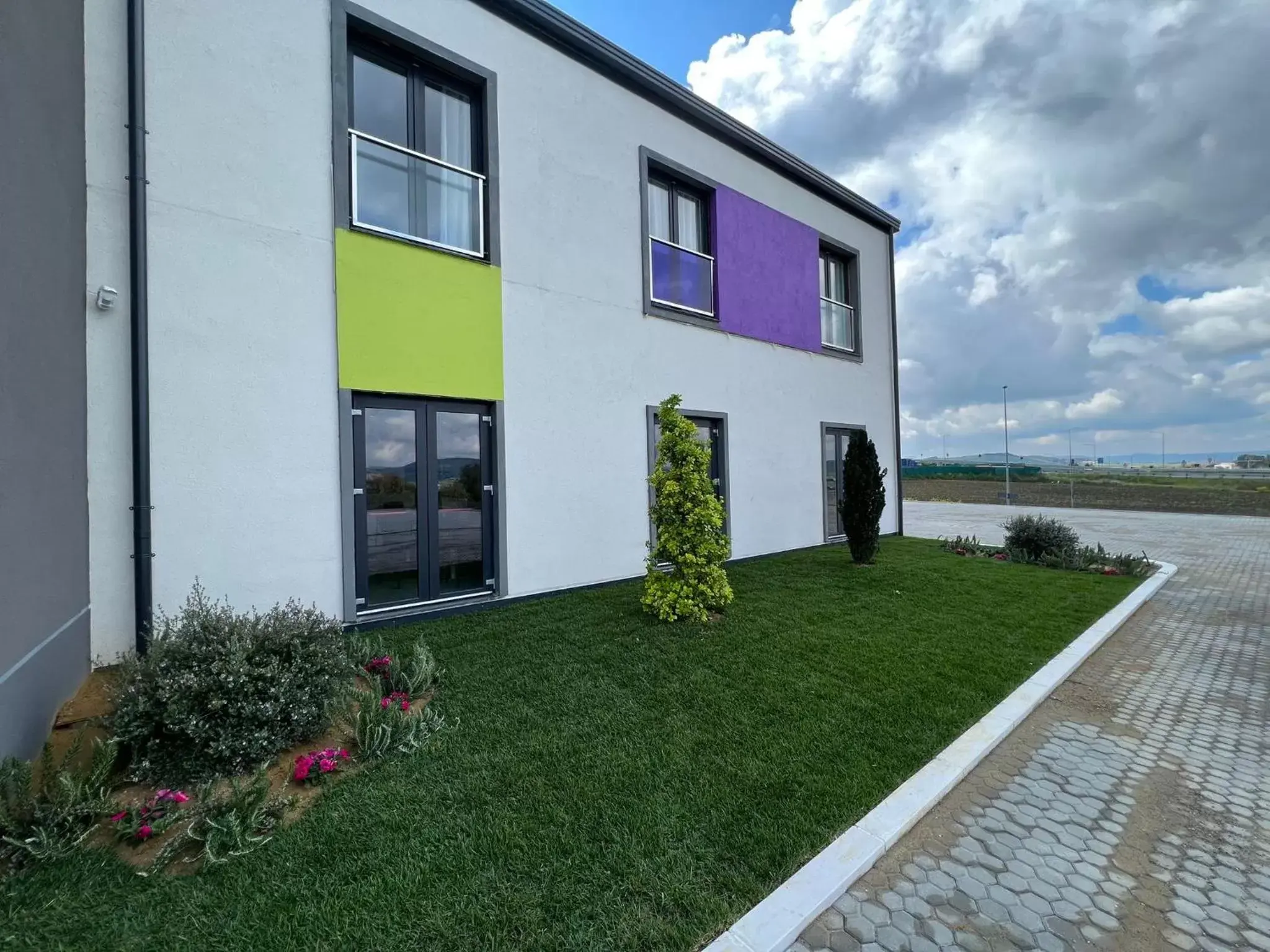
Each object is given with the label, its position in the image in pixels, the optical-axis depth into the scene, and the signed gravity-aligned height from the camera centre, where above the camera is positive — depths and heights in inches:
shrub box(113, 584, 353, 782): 117.4 -44.4
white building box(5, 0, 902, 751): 182.1 +77.7
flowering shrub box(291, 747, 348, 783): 117.0 -57.9
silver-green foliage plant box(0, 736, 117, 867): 93.4 -54.9
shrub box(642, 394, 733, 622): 228.7 -19.7
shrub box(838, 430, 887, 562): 353.1 -12.4
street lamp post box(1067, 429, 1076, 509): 1031.0 -6.0
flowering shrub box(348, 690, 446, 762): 129.0 -57.1
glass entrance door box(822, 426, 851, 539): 442.0 +2.6
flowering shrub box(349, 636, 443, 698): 162.1 -53.4
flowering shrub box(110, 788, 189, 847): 99.3 -58.2
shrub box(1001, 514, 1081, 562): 404.8 -48.7
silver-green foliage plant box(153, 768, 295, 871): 96.2 -59.1
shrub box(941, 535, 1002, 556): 435.8 -56.4
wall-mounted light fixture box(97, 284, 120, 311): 166.9 +58.7
